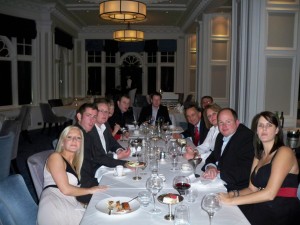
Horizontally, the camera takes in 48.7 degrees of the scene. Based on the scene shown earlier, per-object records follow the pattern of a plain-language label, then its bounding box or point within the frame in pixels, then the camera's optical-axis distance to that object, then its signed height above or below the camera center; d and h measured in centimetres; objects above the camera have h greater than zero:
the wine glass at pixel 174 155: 285 -61
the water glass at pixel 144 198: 196 -67
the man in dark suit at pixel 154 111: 619 -50
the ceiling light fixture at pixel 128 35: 811 +122
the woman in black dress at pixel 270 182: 212 -65
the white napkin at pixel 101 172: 275 -75
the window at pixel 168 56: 1380 +119
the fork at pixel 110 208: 186 -71
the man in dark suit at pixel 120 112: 549 -46
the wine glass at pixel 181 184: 205 -62
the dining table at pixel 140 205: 177 -72
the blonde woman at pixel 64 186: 211 -71
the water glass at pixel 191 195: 202 -67
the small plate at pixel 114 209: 185 -71
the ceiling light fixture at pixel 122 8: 454 +107
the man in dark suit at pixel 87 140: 277 -51
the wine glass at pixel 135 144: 341 -62
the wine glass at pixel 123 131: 454 -67
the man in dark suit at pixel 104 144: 303 -66
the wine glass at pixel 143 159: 275 -66
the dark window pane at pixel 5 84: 854 -1
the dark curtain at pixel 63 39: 1017 +149
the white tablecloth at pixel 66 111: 838 -69
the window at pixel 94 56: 1398 +117
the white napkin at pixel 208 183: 237 -72
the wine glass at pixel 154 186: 196 -60
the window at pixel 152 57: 1403 +117
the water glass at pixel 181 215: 164 -65
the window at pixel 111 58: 1419 +113
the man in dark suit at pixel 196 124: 443 -54
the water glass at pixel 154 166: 262 -66
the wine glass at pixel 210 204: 172 -63
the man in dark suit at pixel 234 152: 273 -58
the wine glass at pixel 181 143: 349 -61
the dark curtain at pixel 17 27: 786 +142
